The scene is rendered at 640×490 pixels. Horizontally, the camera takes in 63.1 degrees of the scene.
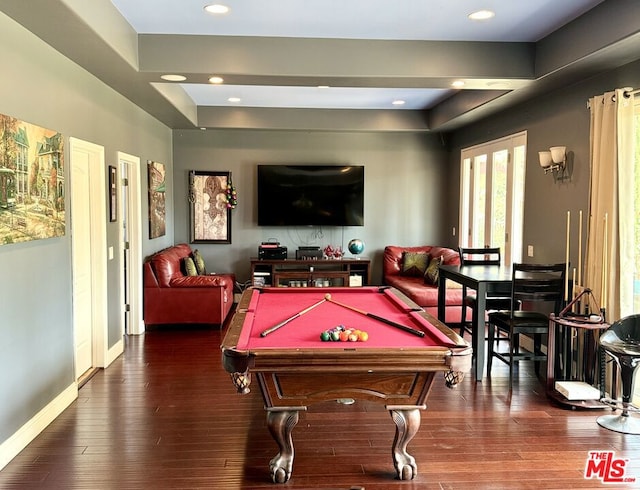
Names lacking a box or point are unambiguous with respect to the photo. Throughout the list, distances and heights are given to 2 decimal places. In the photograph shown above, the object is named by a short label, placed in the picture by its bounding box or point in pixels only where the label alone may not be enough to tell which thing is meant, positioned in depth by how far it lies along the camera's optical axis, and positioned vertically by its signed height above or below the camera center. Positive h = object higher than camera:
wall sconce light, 4.91 +0.60
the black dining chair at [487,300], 5.27 -0.80
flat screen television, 8.14 +0.45
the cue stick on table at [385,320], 3.01 -0.63
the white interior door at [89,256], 4.56 -0.32
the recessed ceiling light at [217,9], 3.75 +1.56
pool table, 2.61 -0.72
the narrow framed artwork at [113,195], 5.15 +0.27
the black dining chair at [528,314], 4.29 -0.83
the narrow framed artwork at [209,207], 8.13 +0.23
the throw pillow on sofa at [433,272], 7.04 -0.69
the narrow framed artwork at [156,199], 6.60 +0.30
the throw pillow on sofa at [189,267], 6.90 -0.60
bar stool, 3.54 -0.93
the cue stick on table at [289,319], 3.03 -0.63
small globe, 8.23 -0.40
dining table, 4.52 -0.58
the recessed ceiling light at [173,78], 4.59 +1.29
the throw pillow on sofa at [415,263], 7.93 -0.63
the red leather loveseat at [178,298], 6.35 -0.93
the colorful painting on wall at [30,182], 3.10 +0.26
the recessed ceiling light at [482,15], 3.89 +1.57
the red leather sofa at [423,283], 6.46 -0.85
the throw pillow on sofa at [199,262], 7.41 -0.58
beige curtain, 4.02 +0.12
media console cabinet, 7.85 -0.77
